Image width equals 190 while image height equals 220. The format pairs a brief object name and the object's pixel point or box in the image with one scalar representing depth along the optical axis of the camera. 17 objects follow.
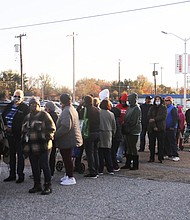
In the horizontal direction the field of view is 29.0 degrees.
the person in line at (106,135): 8.33
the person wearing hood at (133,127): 8.80
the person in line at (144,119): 11.80
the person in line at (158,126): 9.84
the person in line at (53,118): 7.82
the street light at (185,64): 26.28
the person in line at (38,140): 6.63
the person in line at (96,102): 8.66
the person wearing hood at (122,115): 9.68
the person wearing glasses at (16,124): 7.39
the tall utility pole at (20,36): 51.79
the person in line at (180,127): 12.14
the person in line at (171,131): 10.47
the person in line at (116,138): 8.90
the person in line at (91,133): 8.00
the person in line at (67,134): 7.08
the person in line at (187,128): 12.52
